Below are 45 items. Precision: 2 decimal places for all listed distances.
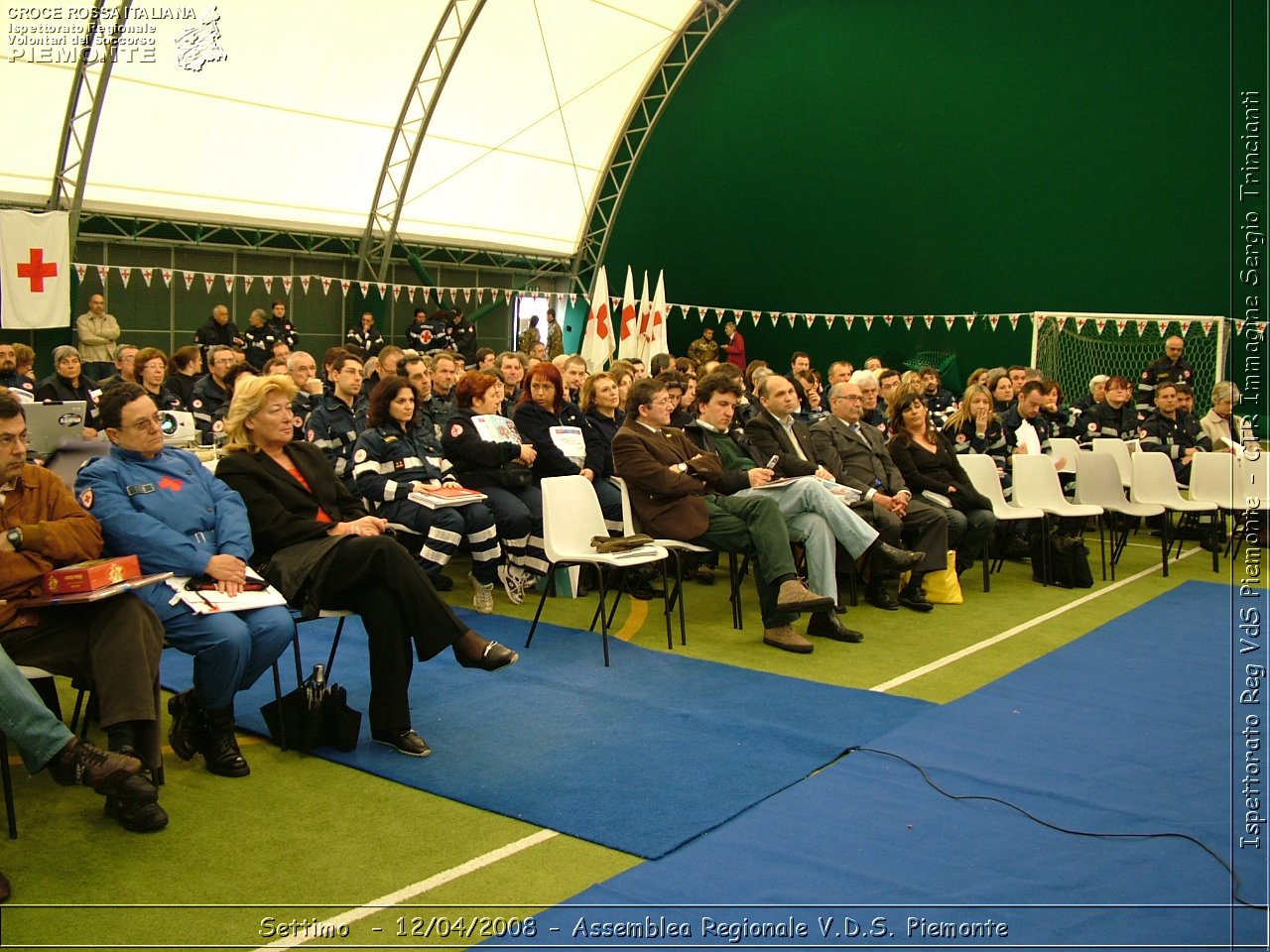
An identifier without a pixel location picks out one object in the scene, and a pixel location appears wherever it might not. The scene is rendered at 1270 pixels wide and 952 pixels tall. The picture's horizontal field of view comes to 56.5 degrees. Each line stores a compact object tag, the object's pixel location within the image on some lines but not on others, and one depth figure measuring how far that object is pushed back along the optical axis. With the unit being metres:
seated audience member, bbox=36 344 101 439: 8.21
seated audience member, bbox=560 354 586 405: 8.09
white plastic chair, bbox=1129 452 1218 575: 7.79
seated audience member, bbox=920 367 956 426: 9.50
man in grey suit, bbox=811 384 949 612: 6.36
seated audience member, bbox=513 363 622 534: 6.46
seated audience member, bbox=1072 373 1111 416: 9.73
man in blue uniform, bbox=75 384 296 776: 3.56
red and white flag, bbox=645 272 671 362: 14.12
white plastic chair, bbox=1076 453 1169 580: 7.64
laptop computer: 4.38
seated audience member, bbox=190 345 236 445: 7.29
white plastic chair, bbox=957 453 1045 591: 7.17
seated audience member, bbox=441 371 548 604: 6.23
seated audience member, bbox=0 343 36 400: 8.24
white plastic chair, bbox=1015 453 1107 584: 7.20
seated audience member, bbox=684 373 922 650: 5.70
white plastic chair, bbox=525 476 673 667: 5.16
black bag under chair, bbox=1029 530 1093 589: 7.05
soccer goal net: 13.77
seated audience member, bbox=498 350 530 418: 8.27
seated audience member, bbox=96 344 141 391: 7.41
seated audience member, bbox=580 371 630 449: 6.81
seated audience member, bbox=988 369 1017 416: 8.66
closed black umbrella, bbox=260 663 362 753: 3.88
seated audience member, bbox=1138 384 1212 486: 8.89
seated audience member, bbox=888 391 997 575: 6.75
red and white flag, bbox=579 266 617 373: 12.98
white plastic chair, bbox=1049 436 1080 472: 8.16
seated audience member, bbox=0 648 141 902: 3.01
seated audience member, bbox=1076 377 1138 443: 9.22
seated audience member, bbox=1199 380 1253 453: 9.04
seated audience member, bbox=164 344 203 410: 8.08
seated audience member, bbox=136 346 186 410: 7.30
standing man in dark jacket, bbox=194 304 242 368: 13.47
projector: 6.04
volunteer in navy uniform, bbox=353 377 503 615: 5.83
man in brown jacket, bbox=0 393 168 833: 3.21
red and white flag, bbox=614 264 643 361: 13.66
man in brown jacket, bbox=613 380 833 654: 5.47
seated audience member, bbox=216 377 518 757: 3.82
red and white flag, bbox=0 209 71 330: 11.96
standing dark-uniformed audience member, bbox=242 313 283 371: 14.18
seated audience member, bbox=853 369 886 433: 7.03
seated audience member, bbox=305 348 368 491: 6.20
